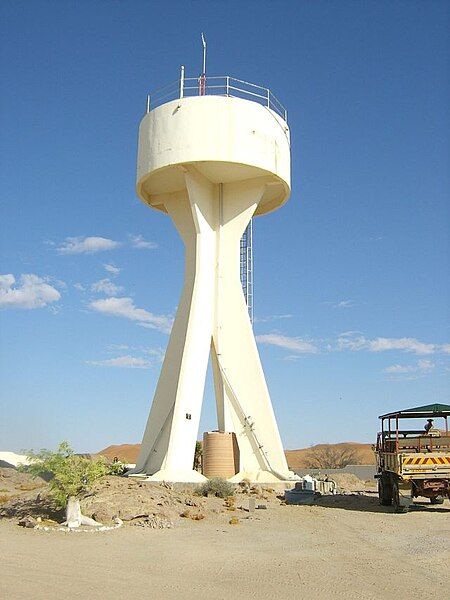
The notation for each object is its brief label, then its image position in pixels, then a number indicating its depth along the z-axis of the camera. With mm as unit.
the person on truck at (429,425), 19056
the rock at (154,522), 13984
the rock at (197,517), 15246
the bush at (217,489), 20094
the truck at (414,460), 16938
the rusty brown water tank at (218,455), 24203
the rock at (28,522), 13842
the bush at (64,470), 14625
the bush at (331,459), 56509
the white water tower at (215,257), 23953
